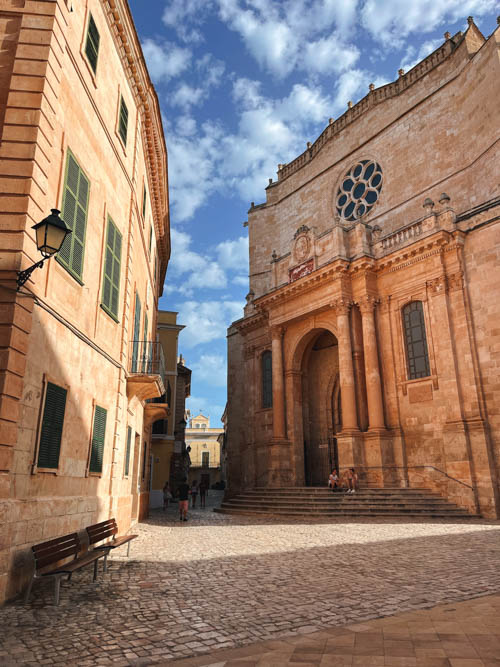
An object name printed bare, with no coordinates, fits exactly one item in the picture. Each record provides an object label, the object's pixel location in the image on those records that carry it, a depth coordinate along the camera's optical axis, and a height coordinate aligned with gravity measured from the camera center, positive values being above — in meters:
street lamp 6.42 +3.12
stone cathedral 18.27 +7.37
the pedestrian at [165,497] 26.61 -1.18
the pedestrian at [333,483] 20.05 -0.34
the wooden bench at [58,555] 6.09 -1.08
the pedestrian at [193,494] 29.15 -1.13
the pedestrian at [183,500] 18.45 -0.93
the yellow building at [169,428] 29.95 +2.95
